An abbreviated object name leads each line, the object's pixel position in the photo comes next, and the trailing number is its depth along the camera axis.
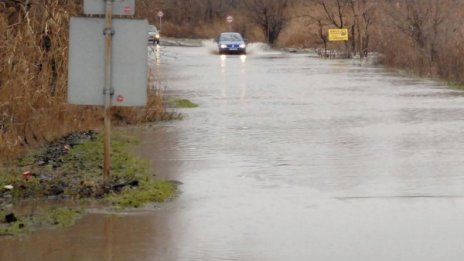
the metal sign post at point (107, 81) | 18.30
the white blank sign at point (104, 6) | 18.34
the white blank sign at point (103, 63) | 18.58
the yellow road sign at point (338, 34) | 92.32
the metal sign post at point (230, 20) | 137.37
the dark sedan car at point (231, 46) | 101.12
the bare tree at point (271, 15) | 130.00
